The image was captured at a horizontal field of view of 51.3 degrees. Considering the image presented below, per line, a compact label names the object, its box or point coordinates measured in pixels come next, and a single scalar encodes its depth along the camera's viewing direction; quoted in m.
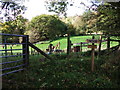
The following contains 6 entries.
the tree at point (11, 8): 7.36
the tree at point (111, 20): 6.46
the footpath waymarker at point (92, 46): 5.43
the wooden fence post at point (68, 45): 8.47
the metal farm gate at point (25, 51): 5.11
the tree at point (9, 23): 8.62
